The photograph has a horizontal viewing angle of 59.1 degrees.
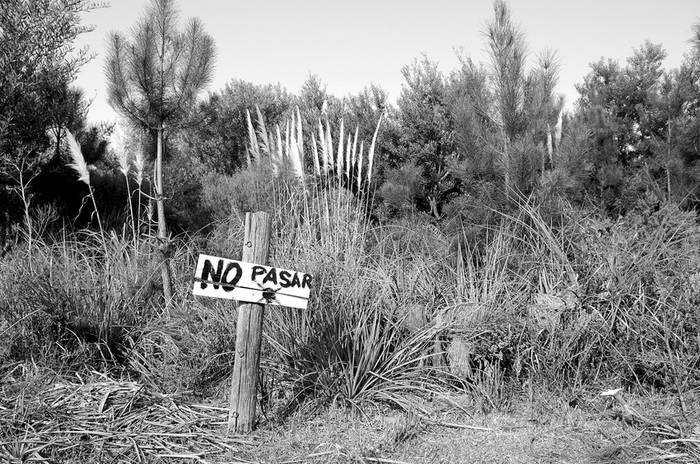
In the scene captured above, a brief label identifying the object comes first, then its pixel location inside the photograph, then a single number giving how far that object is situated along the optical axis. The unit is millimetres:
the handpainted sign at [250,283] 3471
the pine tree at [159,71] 6918
